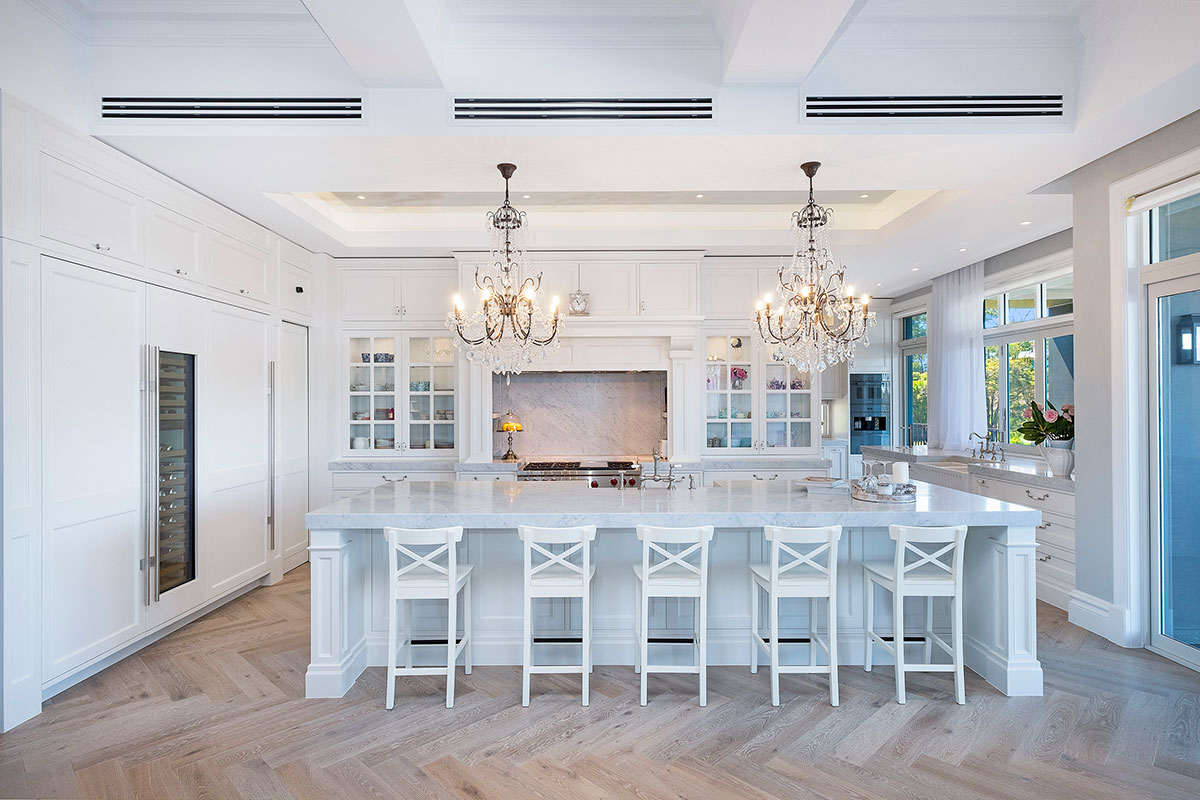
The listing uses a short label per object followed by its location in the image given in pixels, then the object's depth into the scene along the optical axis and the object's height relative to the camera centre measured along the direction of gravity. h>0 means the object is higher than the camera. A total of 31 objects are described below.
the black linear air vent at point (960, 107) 3.22 +1.48
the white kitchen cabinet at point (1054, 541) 4.27 -0.99
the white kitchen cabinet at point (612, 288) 5.86 +1.05
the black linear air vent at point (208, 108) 3.19 +1.49
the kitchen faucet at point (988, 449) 5.75 -0.49
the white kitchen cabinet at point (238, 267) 4.32 +0.99
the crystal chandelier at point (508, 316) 3.81 +0.53
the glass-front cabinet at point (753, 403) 6.23 -0.03
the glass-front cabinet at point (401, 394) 6.14 +0.08
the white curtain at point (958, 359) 6.38 +0.40
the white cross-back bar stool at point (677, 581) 2.95 -0.86
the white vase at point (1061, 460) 4.45 -0.44
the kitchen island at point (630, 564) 3.08 -0.87
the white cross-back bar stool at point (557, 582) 2.94 -0.86
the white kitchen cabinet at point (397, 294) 6.11 +1.05
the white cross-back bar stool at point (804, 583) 2.95 -0.86
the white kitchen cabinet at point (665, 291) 5.86 +1.01
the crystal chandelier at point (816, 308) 3.68 +0.54
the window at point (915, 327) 7.73 +0.90
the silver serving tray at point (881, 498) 3.31 -0.52
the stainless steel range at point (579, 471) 5.59 -0.62
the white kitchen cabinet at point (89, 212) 3.01 +0.98
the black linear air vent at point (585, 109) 3.21 +1.48
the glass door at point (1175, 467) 3.34 -0.38
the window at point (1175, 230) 3.27 +0.89
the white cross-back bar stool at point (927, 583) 2.95 -0.88
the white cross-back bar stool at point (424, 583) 2.95 -0.86
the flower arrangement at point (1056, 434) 4.46 -0.27
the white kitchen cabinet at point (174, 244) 3.70 +0.98
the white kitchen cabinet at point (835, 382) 8.11 +0.22
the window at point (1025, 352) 5.53 +0.43
